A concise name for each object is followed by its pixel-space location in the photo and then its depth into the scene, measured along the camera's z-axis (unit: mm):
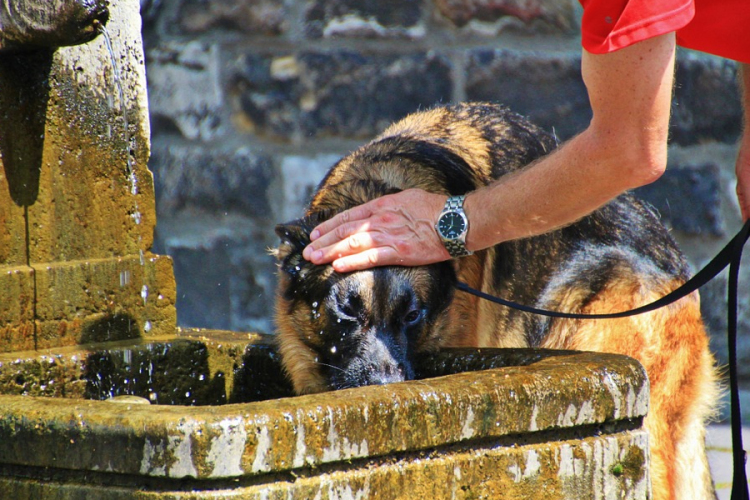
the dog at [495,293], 6672
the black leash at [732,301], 4795
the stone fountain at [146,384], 3490
